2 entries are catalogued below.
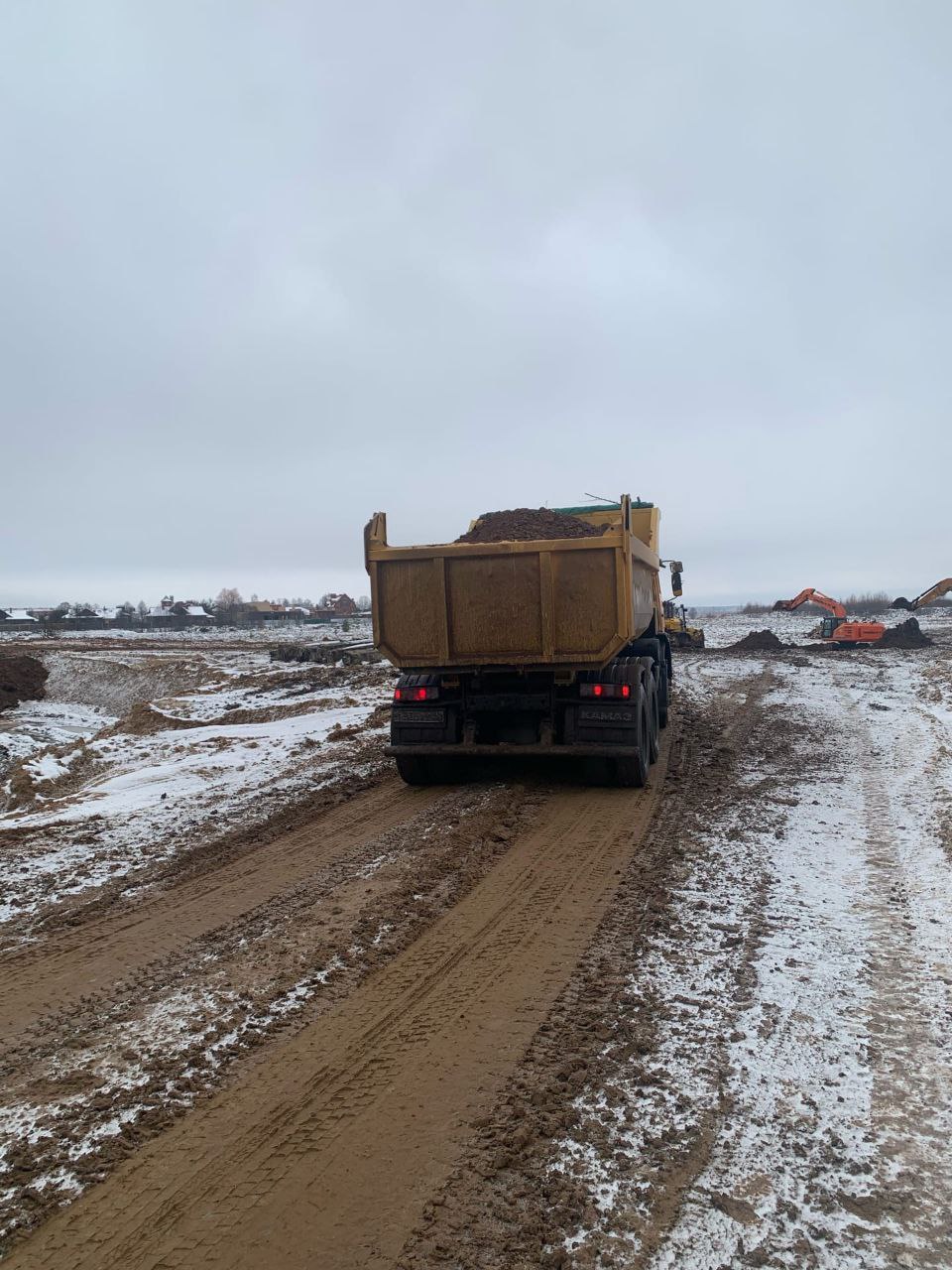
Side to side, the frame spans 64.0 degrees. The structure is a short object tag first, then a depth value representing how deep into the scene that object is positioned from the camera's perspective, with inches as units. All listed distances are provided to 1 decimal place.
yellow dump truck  290.4
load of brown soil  312.8
